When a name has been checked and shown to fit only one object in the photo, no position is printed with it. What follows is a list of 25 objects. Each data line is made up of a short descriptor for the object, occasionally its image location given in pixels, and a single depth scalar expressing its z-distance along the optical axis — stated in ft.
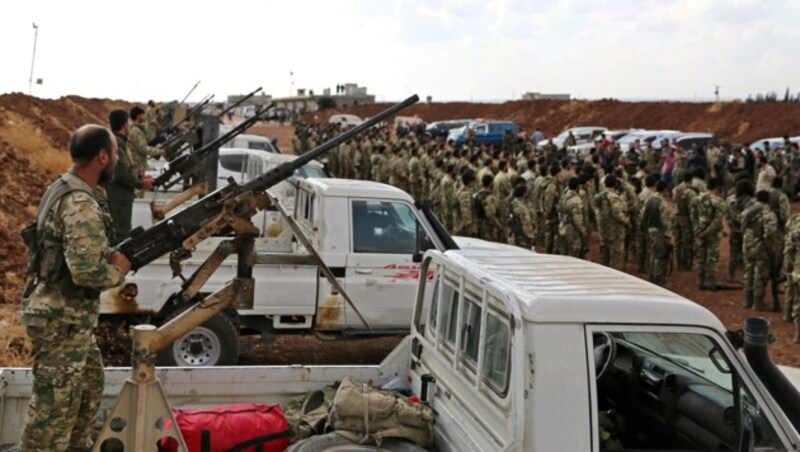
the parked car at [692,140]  100.68
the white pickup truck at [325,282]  24.68
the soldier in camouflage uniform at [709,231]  40.06
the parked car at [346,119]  157.07
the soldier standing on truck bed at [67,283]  12.71
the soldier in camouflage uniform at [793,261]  31.85
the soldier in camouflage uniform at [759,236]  35.17
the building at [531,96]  244.71
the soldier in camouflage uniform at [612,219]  40.78
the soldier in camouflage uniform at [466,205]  44.68
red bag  13.21
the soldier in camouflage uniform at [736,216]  38.78
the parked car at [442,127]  147.54
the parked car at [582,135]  119.44
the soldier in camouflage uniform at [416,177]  64.95
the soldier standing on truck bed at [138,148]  37.99
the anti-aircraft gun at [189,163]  36.88
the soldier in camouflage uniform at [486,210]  44.39
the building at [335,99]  281.87
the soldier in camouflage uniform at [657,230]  40.70
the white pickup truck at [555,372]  10.74
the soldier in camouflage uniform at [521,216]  41.39
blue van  129.90
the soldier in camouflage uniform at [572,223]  42.09
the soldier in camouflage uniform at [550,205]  46.62
